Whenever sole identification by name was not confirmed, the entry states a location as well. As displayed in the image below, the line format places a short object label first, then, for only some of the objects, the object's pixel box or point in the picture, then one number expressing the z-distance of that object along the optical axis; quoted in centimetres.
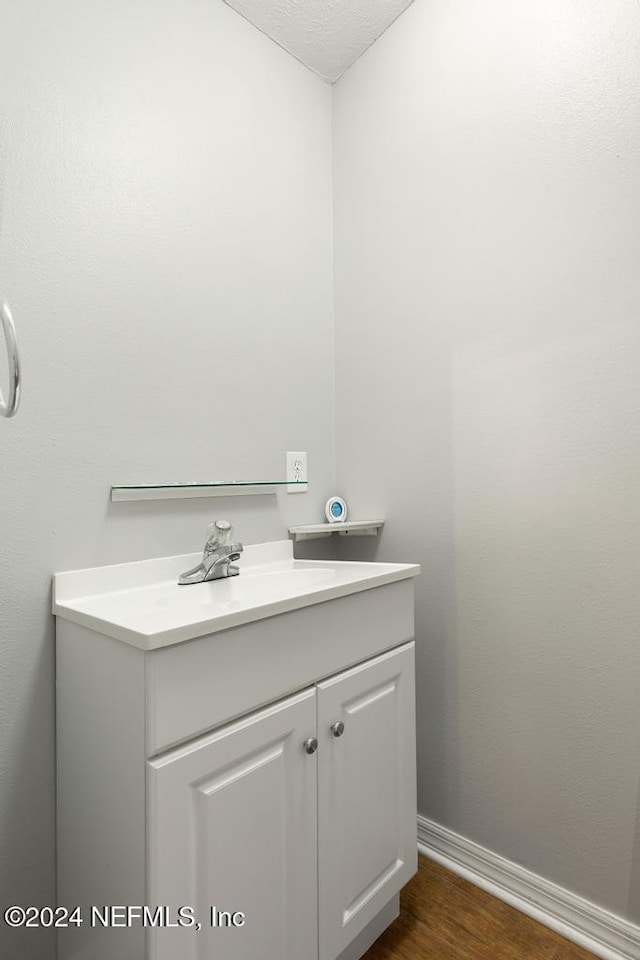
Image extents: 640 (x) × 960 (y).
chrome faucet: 128
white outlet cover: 166
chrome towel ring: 77
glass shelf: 124
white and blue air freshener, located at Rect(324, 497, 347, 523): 173
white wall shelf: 160
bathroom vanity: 81
